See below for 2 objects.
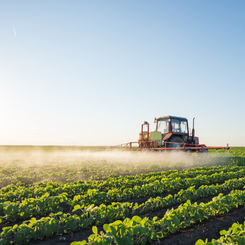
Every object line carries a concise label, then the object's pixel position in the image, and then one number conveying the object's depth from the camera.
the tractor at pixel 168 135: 12.49
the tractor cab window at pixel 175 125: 12.85
